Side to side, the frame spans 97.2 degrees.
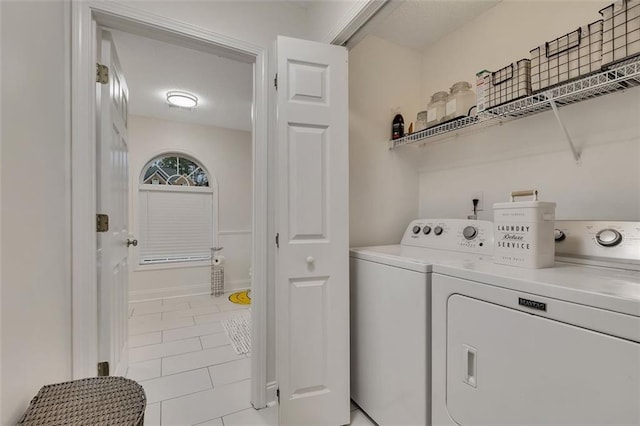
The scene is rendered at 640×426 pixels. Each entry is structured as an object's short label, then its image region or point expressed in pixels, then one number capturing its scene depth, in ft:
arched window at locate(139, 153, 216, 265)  12.85
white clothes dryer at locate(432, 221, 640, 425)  2.31
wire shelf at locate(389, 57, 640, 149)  3.43
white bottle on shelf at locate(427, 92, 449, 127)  5.92
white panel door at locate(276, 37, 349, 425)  4.83
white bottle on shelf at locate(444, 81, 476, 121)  5.63
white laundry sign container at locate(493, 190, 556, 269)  3.41
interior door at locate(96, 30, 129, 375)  4.76
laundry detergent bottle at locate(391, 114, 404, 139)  6.70
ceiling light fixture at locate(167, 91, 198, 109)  10.21
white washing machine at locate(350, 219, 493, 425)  4.05
